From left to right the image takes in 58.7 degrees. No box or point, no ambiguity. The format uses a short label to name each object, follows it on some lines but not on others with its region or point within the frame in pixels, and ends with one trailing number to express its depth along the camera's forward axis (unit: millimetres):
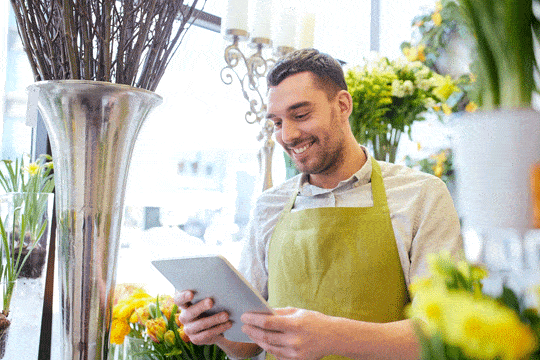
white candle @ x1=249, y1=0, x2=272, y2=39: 1816
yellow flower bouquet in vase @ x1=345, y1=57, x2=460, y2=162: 1860
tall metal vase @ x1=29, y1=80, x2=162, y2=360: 765
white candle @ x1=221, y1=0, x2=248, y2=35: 1770
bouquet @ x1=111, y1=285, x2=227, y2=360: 1161
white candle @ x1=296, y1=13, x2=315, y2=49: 1937
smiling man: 1235
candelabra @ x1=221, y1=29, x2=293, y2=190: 1848
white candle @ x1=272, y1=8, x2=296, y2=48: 1875
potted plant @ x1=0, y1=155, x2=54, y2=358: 1179
